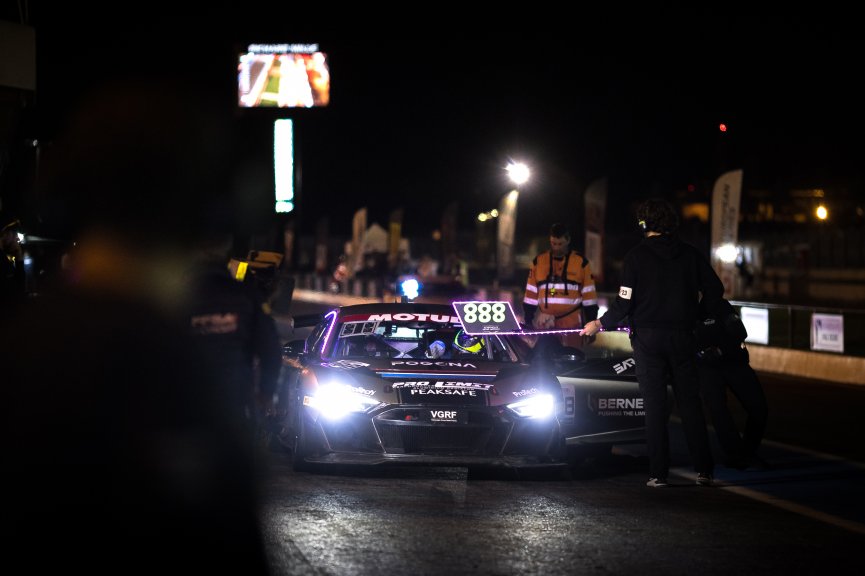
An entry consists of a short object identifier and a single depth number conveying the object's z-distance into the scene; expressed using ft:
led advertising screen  240.32
